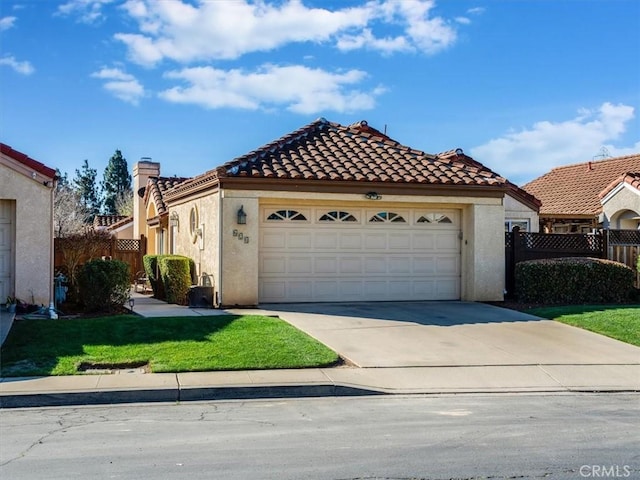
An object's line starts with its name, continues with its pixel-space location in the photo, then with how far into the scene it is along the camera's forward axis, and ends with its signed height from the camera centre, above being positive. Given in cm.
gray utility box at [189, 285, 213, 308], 1642 -92
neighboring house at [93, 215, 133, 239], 3728 +158
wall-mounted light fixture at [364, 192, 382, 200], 1719 +152
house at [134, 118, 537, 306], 1641 +79
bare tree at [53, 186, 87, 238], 3967 +302
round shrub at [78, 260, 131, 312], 1520 -55
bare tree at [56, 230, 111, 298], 1764 +21
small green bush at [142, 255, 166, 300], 1977 -53
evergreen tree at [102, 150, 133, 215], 6731 +748
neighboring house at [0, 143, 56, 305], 1479 +59
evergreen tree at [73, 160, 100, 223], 6724 +685
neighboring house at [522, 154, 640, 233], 2414 +237
